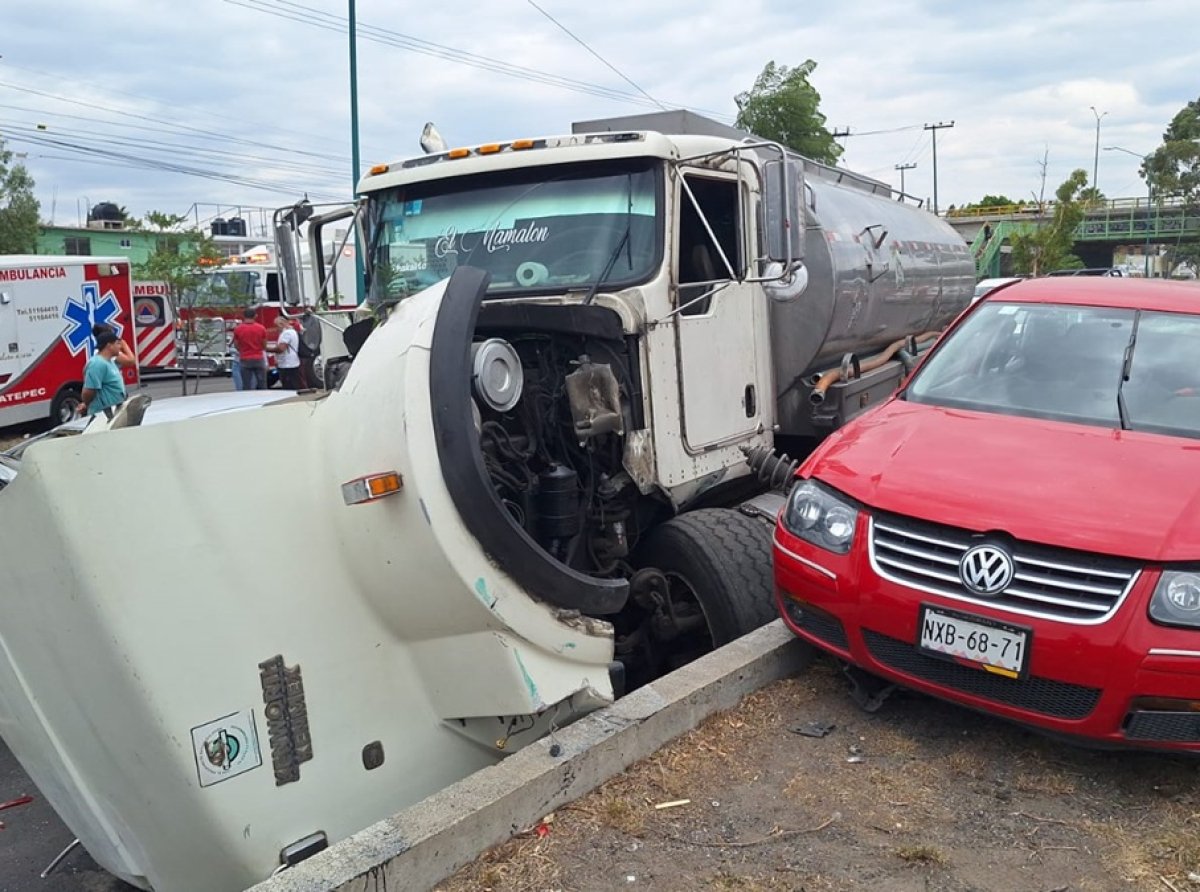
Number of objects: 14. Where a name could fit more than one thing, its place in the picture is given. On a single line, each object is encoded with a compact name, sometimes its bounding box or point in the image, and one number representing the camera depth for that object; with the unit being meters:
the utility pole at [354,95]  17.81
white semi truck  2.85
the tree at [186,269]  20.12
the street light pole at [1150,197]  64.87
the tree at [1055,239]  37.62
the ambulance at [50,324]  13.91
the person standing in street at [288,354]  14.84
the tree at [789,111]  30.28
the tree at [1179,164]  62.97
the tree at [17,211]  31.19
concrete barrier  2.77
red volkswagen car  3.20
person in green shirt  9.12
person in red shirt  14.34
